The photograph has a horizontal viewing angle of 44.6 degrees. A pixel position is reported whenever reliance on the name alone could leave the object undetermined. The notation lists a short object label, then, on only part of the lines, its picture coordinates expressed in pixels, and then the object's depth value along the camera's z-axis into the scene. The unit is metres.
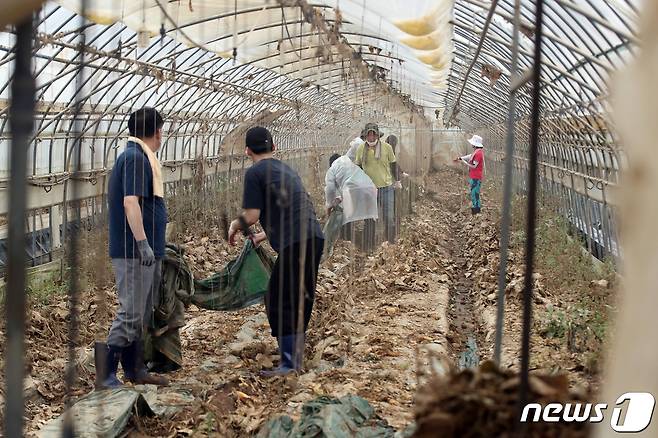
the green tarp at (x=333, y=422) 3.51
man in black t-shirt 5.38
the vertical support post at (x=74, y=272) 1.93
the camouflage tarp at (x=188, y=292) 5.49
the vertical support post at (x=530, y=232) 1.78
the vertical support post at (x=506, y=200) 2.54
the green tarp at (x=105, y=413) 3.95
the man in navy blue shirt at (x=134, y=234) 4.95
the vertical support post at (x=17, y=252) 1.84
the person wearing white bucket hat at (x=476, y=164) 15.10
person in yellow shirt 9.98
